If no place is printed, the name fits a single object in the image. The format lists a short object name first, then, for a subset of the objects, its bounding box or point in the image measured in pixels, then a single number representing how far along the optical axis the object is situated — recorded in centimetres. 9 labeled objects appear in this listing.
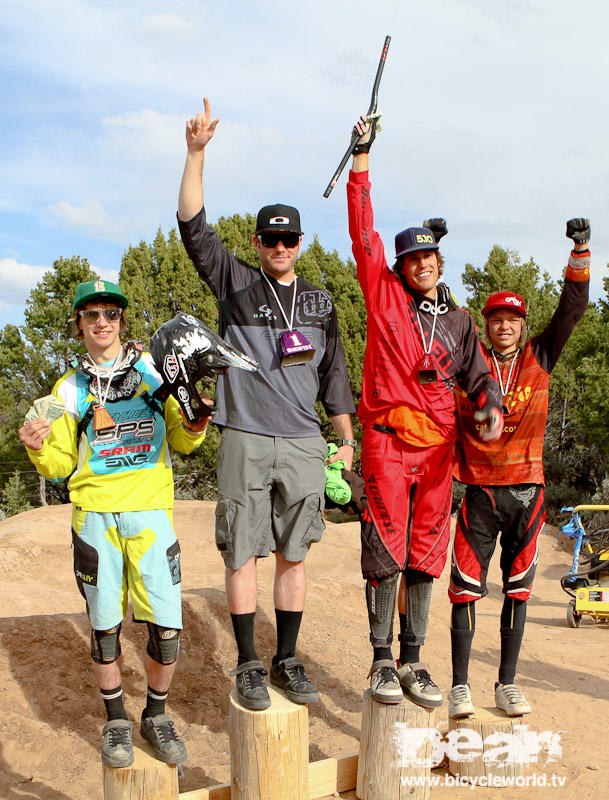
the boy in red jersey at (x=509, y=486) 372
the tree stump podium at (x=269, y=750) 304
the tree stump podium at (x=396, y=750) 329
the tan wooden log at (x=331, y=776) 342
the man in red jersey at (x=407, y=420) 334
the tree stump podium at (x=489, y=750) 366
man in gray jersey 322
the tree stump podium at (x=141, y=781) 290
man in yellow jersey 300
